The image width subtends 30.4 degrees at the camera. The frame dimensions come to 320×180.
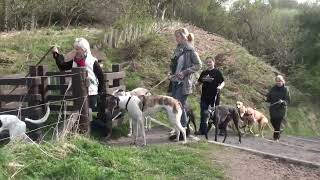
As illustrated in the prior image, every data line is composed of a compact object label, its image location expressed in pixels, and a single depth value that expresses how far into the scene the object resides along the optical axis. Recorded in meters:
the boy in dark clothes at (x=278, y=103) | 14.20
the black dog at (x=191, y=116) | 12.50
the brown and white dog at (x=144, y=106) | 10.87
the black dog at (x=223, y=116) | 12.25
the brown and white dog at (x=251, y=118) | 14.85
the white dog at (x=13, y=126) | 8.72
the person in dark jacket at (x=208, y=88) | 12.45
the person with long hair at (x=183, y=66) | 11.44
